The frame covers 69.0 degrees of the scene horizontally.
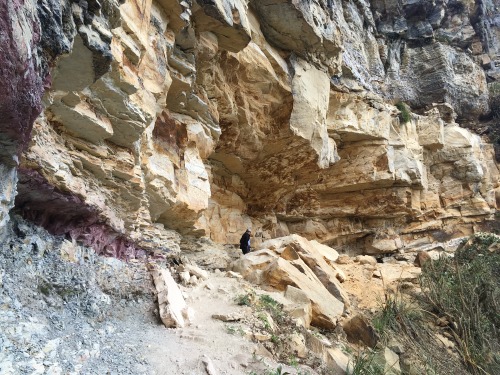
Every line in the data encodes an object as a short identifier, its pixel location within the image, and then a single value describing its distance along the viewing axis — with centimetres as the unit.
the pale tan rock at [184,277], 559
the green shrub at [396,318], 653
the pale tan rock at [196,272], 605
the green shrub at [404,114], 1589
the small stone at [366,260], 1218
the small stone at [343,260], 1163
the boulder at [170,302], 386
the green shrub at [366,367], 423
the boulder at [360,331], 622
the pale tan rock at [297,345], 421
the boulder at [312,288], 614
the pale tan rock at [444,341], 655
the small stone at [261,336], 414
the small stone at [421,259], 1152
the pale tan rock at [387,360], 480
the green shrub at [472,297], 593
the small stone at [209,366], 311
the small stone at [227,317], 440
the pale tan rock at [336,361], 430
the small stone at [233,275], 685
